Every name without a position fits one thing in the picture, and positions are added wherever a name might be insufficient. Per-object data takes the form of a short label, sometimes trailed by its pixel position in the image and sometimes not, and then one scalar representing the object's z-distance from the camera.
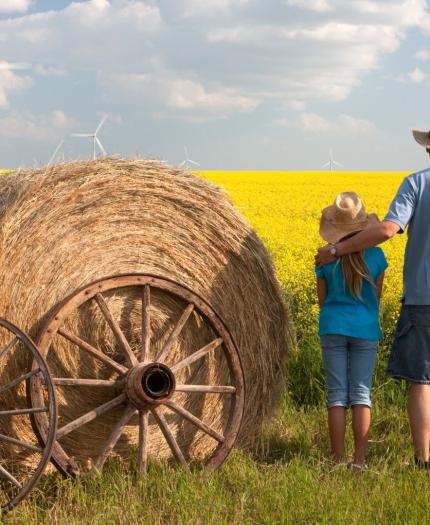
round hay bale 5.62
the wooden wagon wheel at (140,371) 5.61
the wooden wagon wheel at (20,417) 5.17
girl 5.99
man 5.83
